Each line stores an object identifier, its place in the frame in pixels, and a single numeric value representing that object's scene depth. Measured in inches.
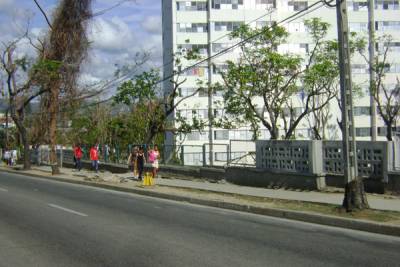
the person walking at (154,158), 941.8
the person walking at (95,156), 1232.4
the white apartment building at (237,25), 2682.1
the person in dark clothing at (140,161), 940.0
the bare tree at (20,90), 1341.0
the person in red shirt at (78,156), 1334.9
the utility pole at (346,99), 468.4
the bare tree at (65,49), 1219.2
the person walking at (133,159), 995.3
